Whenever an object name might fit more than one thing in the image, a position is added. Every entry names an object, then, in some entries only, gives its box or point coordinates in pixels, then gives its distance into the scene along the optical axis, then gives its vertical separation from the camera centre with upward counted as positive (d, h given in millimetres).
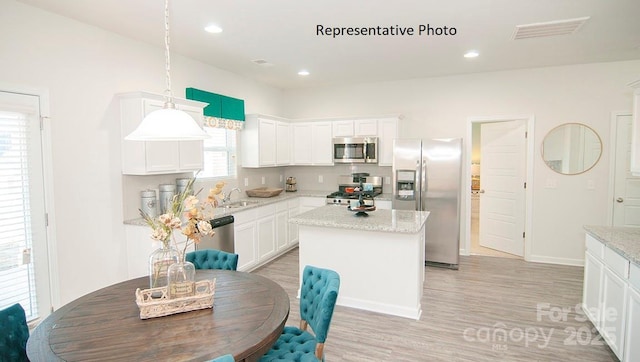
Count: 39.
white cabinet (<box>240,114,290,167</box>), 5480 +362
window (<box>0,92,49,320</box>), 2746 -341
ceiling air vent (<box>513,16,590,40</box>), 3268 +1309
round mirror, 4930 +208
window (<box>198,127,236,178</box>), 4949 +144
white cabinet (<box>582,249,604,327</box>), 2916 -1077
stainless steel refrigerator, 4914 -336
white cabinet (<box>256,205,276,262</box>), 4945 -973
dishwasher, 3945 -847
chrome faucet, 4980 -463
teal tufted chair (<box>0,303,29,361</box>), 1687 -840
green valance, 4535 +775
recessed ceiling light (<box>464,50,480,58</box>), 4250 +1338
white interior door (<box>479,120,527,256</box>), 5387 -359
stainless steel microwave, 5699 +233
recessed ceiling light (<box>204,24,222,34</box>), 3354 +1311
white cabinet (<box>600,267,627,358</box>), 2475 -1089
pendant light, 1883 +196
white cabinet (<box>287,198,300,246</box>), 5784 -1030
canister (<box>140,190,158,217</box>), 3734 -388
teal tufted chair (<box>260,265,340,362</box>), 1947 -936
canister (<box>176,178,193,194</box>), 4145 -233
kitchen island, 3412 -933
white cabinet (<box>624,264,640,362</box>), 2254 -1008
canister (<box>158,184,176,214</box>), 3859 -338
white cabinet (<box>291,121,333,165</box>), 6090 +359
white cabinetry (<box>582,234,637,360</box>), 2471 -1019
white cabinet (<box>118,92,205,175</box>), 3492 +185
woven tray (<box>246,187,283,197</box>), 5570 -447
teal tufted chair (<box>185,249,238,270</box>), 2762 -756
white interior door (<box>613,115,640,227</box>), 4750 -284
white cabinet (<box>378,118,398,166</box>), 5613 +423
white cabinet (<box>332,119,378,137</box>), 5738 +596
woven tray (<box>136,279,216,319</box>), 1772 -711
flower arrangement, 1852 -303
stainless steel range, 5584 -394
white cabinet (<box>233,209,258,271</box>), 4426 -970
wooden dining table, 1466 -775
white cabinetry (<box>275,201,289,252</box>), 5427 -968
